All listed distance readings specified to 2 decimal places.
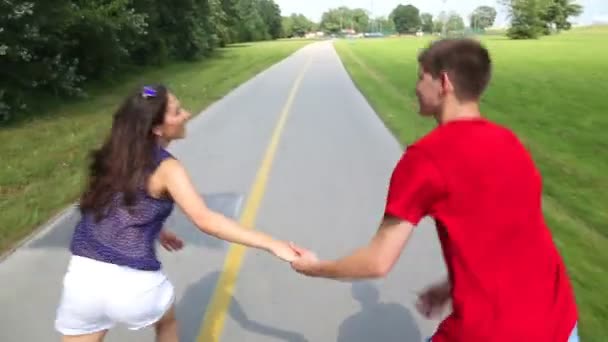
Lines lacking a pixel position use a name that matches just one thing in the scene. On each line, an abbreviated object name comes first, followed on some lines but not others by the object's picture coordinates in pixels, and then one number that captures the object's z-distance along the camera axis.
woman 2.77
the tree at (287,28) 185.07
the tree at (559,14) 125.94
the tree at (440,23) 194.50
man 1.96
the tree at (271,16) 144.69
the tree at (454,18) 186.50
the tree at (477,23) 191.84
